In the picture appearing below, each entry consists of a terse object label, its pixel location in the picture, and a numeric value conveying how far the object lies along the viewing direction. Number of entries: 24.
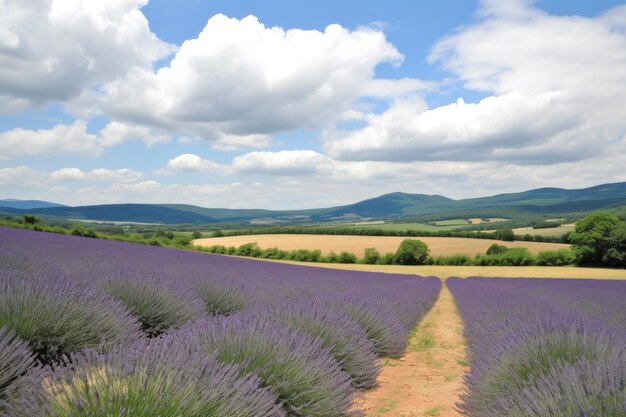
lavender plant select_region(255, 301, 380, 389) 4.22
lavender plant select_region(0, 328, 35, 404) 2.46
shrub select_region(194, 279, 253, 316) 6.32
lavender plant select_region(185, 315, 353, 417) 2.99
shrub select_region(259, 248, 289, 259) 40.53
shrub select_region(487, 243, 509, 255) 41.67
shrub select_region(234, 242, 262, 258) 41.26
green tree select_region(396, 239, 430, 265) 40.41
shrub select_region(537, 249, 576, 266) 37.41
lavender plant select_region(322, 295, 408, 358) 5.76
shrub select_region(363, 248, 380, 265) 40.38
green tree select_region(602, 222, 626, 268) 33.88
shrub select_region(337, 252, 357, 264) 40.25
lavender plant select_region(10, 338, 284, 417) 1.87
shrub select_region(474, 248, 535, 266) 38.31
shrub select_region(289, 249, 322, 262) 40.09
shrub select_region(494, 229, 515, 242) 50.62
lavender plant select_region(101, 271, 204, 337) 4.91
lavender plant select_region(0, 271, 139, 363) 3.21
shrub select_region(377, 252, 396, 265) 40.28
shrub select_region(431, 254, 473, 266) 40.38
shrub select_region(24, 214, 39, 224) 25.78
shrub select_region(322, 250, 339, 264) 39.69
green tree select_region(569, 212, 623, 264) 34.44
